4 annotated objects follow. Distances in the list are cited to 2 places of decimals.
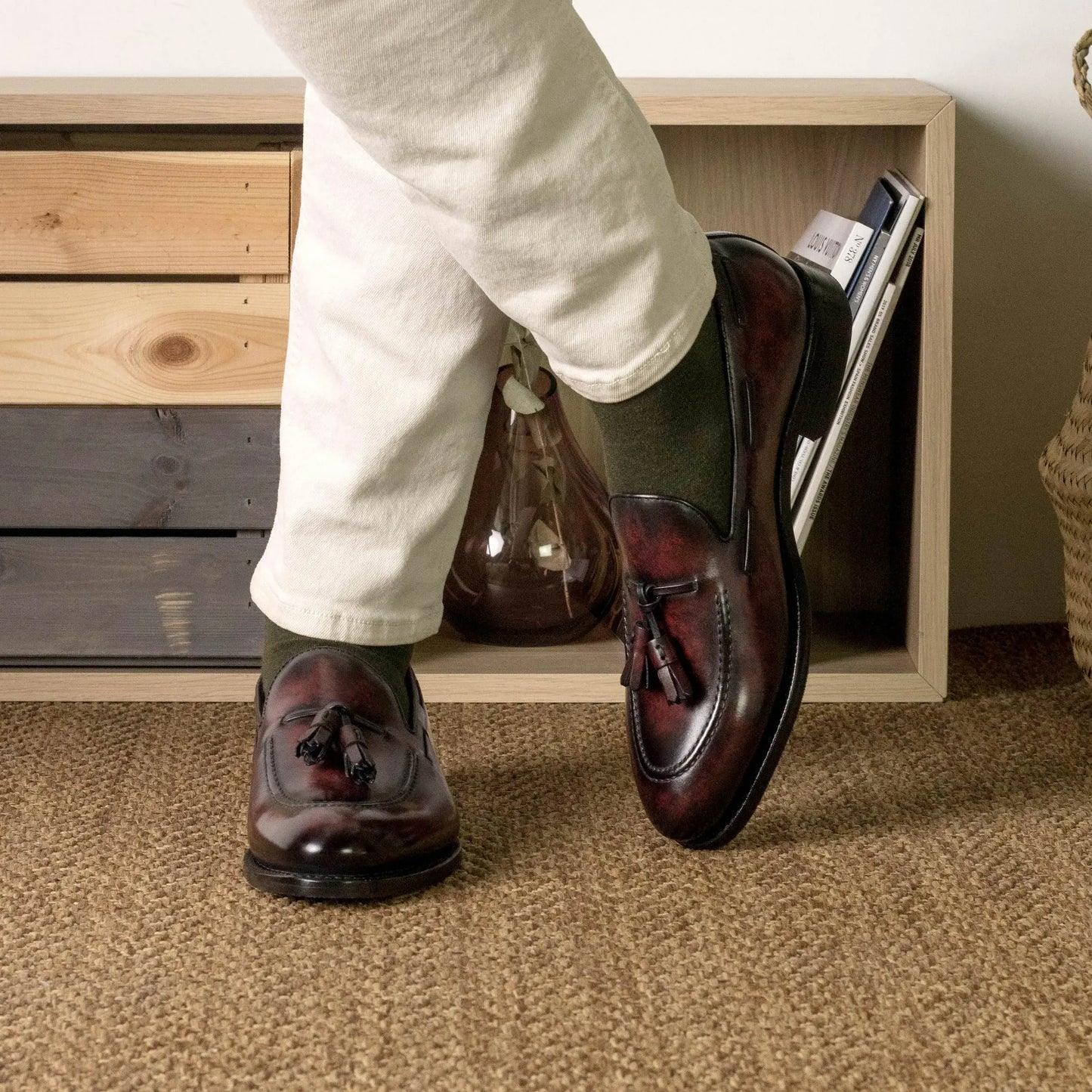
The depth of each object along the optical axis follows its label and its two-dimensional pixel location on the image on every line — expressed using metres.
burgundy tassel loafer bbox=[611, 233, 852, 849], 1.67
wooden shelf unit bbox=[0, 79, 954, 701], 1.92
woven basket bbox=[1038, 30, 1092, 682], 1.87
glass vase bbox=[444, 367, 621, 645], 2.03
